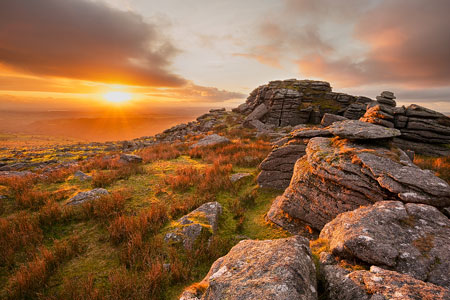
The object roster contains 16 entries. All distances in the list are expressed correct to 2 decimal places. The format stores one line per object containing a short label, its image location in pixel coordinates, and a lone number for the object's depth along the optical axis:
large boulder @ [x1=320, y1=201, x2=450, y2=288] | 3.26
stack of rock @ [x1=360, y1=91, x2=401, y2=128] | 10.55
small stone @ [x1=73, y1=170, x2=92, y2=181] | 11.05
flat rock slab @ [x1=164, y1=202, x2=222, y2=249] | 5.86
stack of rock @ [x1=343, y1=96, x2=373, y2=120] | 33.24
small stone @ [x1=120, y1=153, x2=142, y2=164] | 14.65
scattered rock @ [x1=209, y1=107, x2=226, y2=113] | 55.04
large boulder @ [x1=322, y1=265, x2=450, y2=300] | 2.39
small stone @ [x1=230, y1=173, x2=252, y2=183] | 10.80
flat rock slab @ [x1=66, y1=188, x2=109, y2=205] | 7.96
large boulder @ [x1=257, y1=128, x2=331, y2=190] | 9.73
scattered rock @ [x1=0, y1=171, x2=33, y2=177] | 12.31
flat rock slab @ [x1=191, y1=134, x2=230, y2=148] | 19.86
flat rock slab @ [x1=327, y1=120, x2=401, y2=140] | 6.89
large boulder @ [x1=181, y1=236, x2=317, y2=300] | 2.48
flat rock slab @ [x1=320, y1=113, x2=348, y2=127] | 22.70
